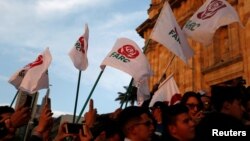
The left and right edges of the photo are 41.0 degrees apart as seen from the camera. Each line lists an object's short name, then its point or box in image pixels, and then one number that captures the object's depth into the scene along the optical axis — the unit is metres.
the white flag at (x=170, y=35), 7.02
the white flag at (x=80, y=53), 7.21
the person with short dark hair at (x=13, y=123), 3.57
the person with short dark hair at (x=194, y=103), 4.96
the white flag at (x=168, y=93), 6.64
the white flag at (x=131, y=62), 6.55
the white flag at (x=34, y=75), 7.16
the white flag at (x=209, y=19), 7.19
